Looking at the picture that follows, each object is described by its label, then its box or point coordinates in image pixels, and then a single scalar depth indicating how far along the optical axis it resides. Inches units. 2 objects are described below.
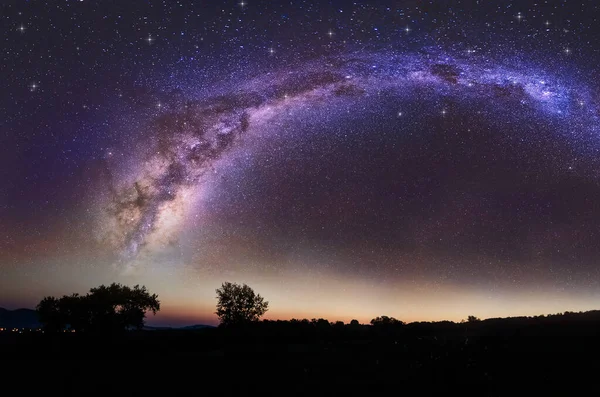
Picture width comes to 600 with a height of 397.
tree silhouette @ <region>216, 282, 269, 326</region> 2410.3
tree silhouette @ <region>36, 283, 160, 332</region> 2229.3
